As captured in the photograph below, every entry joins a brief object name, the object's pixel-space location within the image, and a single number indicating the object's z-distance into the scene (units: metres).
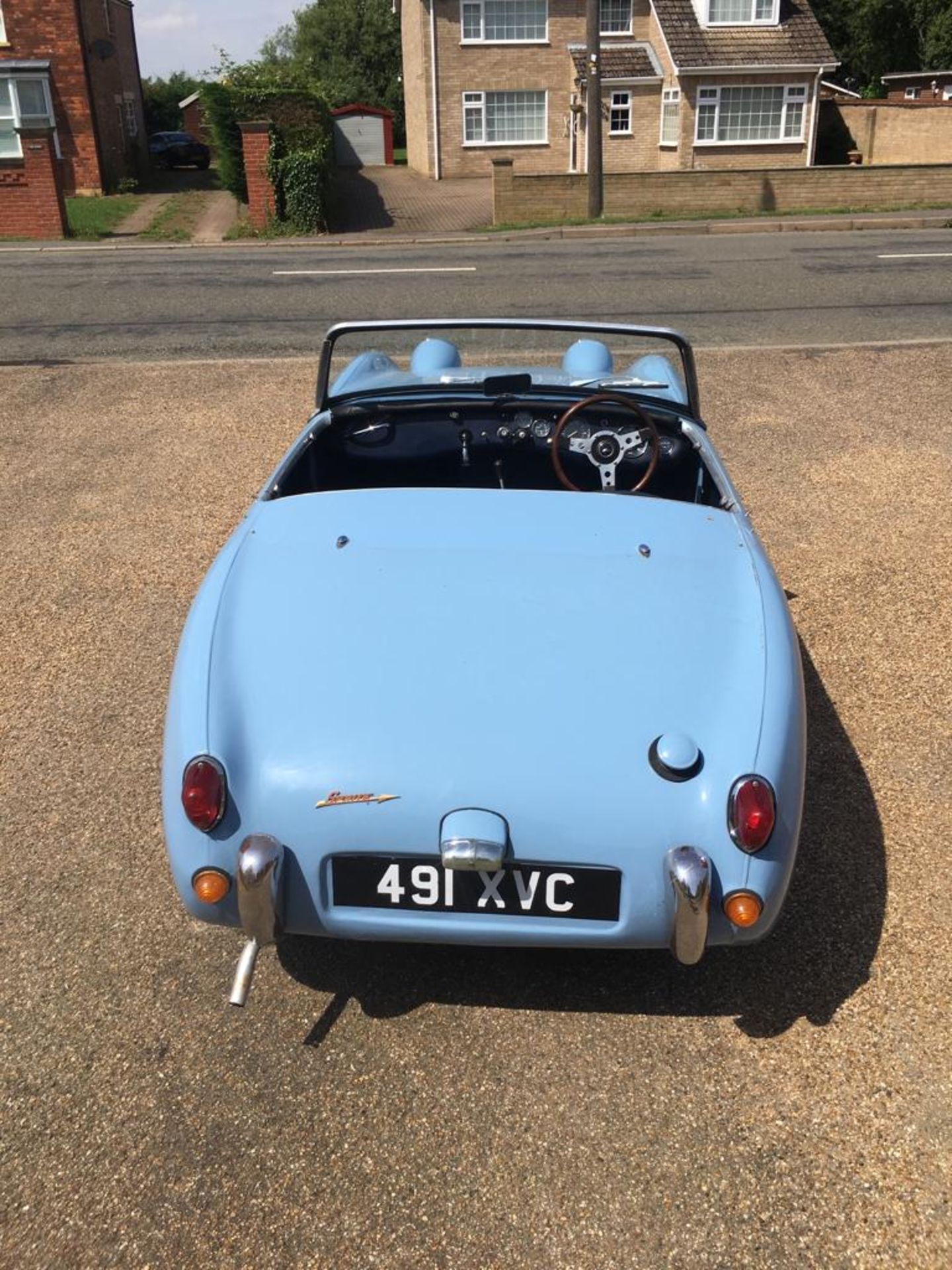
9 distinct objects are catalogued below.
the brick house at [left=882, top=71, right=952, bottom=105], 41.22
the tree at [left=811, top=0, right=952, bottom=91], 45.62
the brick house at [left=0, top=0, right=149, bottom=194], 26.92
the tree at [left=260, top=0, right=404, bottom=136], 52.47
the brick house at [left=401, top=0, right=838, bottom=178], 30.23
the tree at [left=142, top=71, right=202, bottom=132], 50.22
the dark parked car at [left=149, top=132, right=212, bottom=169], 37.78
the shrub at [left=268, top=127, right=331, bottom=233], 21.17
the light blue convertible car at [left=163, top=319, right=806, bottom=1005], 2.41
